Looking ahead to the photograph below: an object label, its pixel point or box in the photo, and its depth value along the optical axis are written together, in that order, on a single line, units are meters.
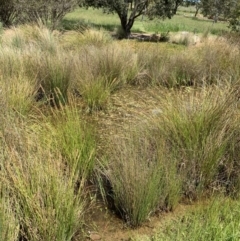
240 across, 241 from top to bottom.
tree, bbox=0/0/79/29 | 12.20
